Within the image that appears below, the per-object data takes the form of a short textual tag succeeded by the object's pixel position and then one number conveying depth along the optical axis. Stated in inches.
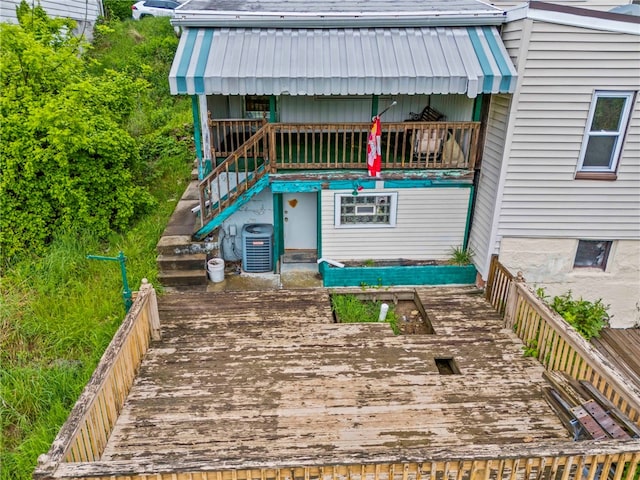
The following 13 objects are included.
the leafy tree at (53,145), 339.0
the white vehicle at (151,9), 912.9
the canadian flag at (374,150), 316.8
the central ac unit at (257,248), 361.7
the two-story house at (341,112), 297.1
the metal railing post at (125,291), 278.2
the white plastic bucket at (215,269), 353.4
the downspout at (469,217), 349.7
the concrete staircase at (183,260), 345.4
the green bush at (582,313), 327.0
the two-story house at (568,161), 277.9
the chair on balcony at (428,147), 332.5
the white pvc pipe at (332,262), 356.2
